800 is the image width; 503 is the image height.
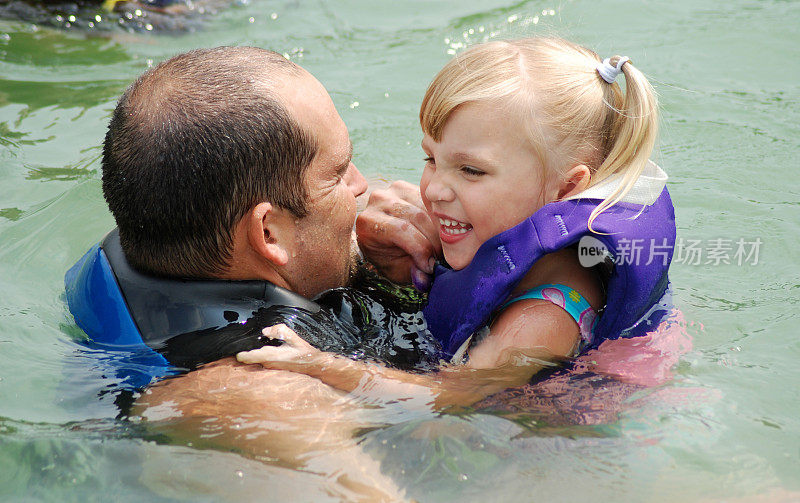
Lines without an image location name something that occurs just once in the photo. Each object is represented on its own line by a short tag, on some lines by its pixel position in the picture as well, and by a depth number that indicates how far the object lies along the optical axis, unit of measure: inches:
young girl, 121.3
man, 111.6
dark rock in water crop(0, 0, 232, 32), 299.7
